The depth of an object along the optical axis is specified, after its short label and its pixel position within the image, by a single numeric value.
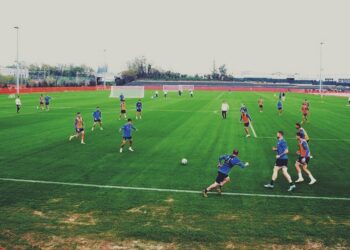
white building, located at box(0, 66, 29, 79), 123.14
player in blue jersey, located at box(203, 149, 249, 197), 13.32
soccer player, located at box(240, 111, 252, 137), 27.18
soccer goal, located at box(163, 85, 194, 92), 122.59
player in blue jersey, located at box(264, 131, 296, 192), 14.42
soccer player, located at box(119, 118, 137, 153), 20.80
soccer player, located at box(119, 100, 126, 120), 36.84
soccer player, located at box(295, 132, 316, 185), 15.09
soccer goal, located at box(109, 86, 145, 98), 79.56
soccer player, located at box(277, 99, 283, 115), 41.58
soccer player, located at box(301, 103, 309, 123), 34.95
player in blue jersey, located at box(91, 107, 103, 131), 28.99
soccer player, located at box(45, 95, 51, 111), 45.78
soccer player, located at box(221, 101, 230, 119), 38.47
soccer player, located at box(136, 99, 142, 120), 36.91
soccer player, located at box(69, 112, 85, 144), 23.57
